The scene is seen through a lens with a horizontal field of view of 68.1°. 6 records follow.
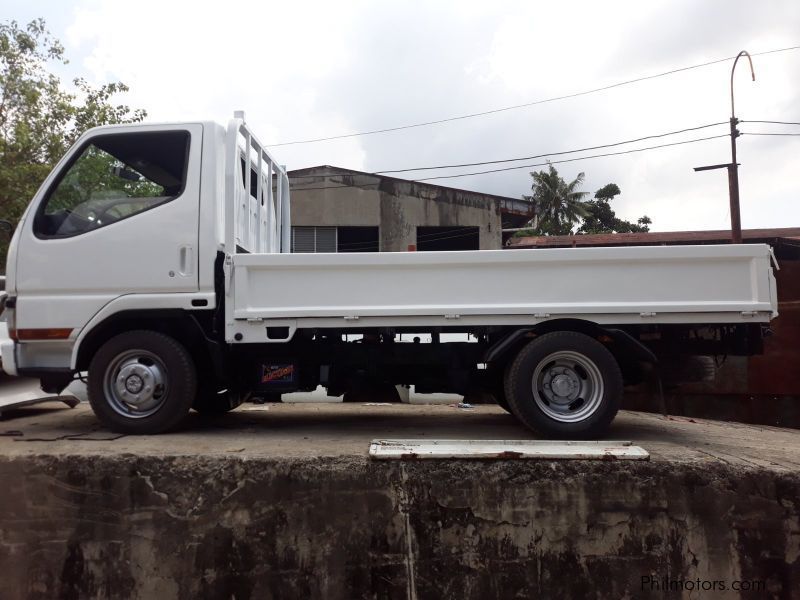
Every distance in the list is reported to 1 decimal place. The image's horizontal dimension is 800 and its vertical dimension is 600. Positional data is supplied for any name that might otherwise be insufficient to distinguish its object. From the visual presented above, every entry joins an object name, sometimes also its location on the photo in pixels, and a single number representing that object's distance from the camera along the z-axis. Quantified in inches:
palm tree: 1386.6
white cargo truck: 167.5
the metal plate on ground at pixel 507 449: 137.9
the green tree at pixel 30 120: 459.4
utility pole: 455.2
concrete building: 735.7
